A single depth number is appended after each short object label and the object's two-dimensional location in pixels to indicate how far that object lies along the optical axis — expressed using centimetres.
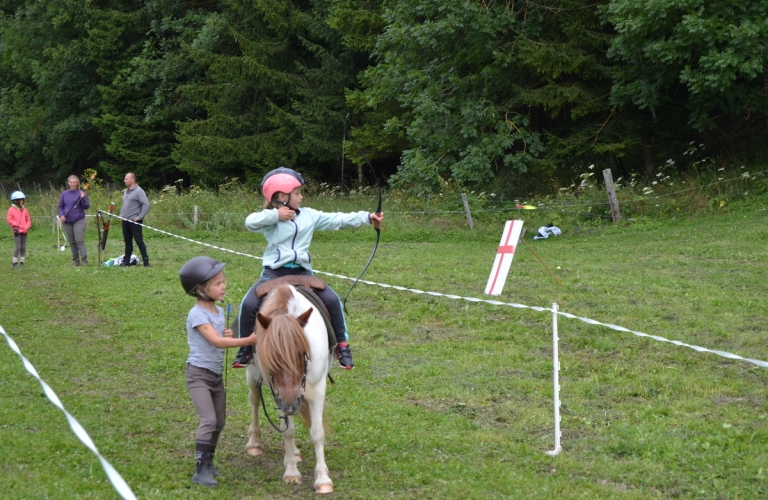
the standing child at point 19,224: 1731
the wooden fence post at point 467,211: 2164
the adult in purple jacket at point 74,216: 1681
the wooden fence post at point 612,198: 2048
